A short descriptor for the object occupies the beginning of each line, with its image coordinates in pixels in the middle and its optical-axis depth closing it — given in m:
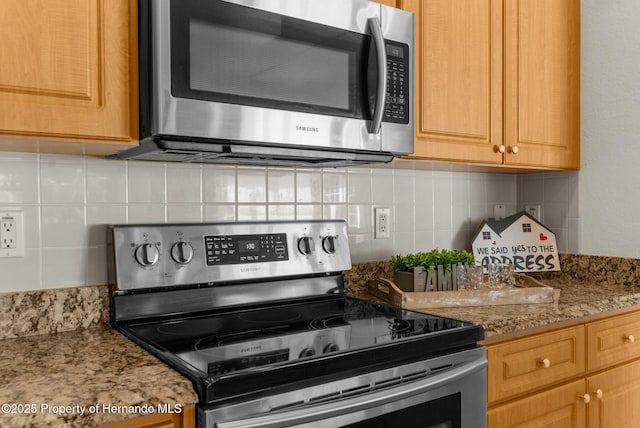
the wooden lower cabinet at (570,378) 1.45
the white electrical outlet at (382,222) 1.95
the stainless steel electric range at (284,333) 1.00
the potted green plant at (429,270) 1.69
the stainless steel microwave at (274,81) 1.16
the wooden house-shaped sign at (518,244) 2.17
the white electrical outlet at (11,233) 1.30
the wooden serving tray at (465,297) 1.62
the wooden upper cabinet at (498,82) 1.67
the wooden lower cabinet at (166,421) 0.89
